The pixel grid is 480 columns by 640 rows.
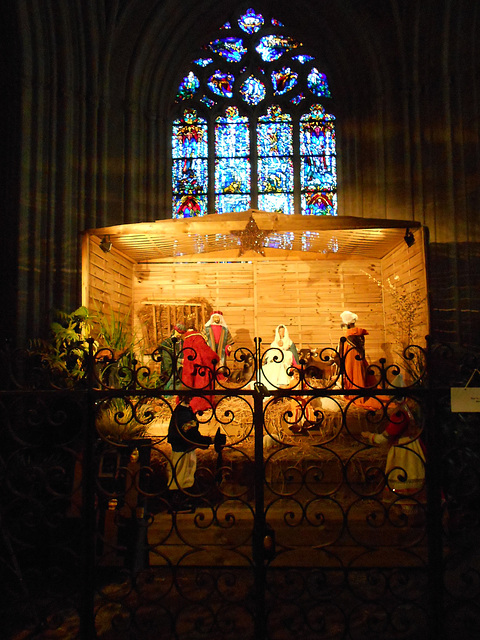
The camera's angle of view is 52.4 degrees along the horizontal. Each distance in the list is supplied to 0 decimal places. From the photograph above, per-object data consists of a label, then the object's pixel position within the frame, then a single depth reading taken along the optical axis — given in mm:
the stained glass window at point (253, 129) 10664
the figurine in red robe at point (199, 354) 6879
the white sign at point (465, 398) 3086
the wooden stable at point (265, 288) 9156
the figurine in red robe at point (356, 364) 7654
